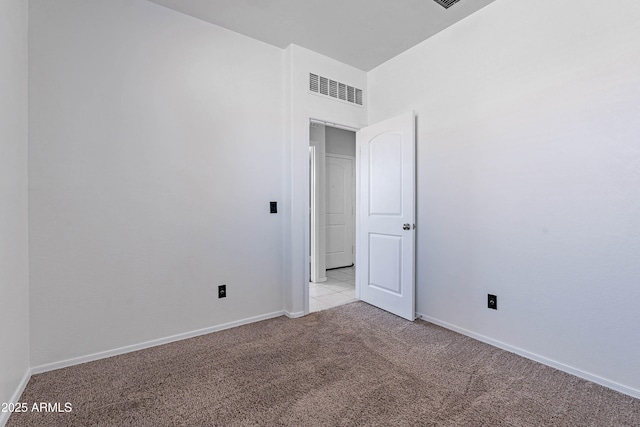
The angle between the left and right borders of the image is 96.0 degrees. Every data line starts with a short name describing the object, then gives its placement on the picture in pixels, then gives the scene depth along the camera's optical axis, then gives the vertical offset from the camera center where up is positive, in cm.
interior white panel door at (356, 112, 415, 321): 287 -9
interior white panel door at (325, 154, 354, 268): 539 -7
